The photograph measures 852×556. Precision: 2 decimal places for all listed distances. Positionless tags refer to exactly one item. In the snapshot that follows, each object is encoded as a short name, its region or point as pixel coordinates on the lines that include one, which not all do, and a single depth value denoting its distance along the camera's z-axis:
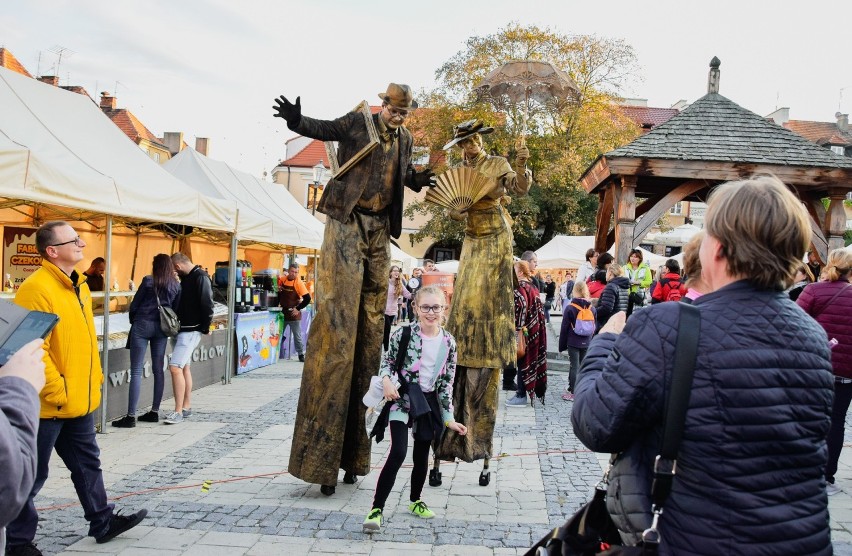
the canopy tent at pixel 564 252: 23.56
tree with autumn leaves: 30.83
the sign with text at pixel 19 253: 11.03
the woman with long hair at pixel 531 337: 8.49
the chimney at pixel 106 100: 42.00
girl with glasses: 4.19
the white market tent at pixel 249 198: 10.91
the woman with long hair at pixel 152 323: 7.36
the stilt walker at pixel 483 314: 5.12
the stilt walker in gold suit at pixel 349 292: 4.67
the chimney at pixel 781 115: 49.28
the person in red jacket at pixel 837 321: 5.32
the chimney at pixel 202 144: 42.09
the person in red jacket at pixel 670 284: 8.80
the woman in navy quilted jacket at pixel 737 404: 1.64
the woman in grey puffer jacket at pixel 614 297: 8.28
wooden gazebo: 10.66
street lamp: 18.70
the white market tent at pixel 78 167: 5.64
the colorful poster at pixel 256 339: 11.09
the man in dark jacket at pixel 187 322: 7.43
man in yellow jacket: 3.70
